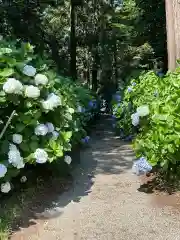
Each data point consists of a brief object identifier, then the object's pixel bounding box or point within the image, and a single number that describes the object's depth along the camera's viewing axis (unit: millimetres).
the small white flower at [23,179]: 2909
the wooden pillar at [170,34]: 4445
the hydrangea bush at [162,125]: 2906
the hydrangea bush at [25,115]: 2614
